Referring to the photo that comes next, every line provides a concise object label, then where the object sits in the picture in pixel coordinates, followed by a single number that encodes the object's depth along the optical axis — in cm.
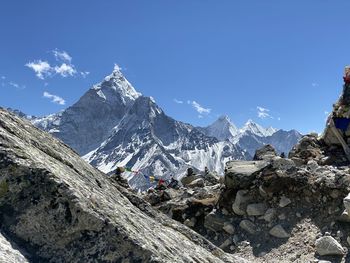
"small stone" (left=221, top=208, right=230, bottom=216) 1721
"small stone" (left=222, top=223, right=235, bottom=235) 1620
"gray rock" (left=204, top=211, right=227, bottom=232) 1678
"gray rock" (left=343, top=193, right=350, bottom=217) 1309
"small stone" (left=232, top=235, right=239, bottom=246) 1555
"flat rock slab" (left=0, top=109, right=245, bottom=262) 404
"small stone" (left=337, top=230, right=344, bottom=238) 1338
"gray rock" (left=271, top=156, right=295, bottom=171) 1746
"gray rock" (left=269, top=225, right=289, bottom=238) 1466
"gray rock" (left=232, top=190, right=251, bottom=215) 1684
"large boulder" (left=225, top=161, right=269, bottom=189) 1777
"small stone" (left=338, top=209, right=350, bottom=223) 1352
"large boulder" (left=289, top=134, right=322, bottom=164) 2297
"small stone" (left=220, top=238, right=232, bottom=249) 1571
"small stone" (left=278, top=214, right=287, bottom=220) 1549
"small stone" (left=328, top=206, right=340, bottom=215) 1450
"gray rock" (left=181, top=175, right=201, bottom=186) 3341
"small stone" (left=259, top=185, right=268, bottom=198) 1672
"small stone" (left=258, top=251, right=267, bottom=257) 1433
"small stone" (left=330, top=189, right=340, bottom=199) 1488
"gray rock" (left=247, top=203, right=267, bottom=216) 1617
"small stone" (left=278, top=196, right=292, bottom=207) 1591
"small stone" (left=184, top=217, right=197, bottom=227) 1804
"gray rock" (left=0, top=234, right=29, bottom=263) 371
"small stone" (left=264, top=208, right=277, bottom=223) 1567
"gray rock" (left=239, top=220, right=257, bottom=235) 1561
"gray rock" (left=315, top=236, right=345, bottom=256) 1253
